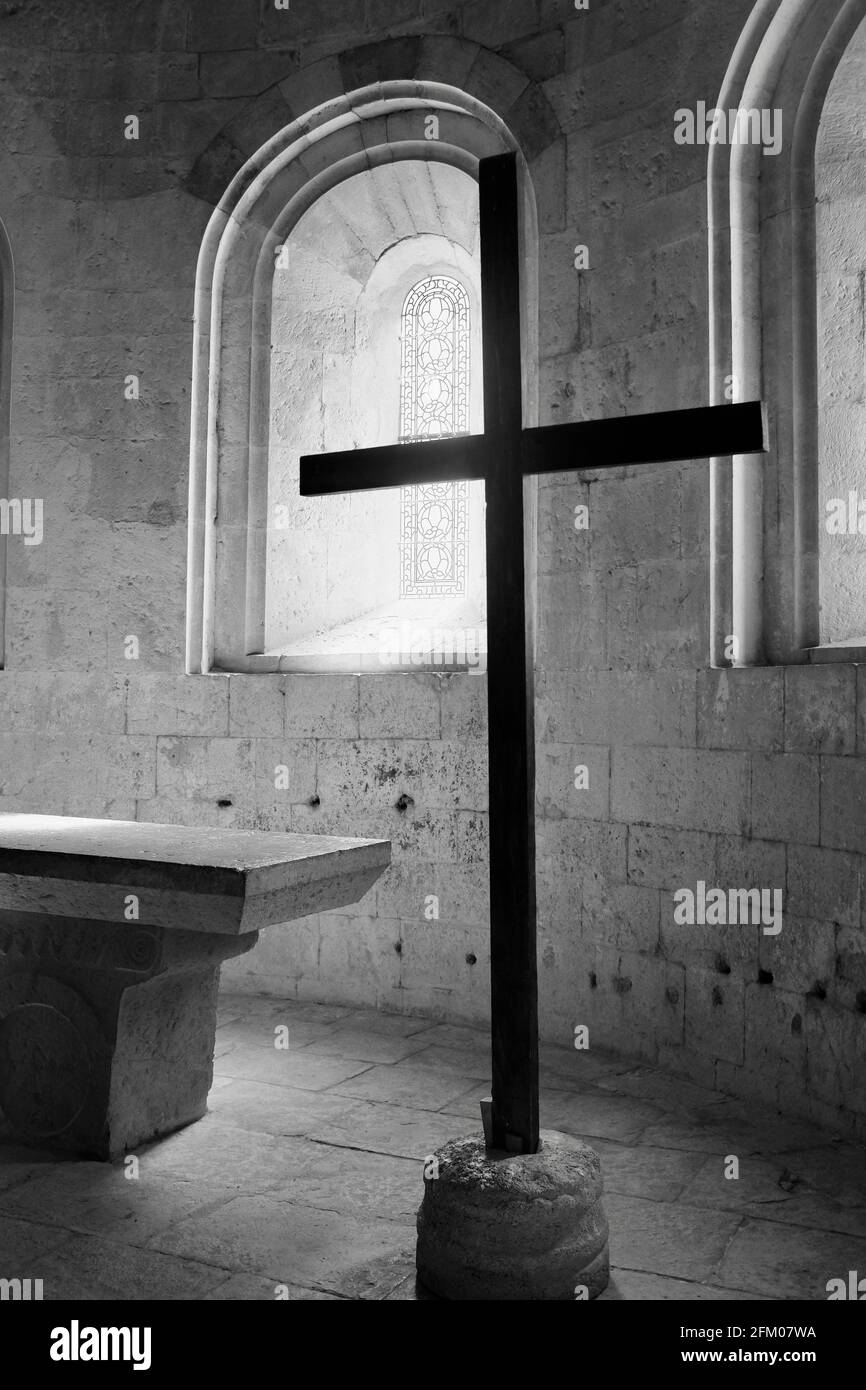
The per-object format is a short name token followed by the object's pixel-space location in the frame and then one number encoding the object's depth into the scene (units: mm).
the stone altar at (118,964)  3125
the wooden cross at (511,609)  2623
